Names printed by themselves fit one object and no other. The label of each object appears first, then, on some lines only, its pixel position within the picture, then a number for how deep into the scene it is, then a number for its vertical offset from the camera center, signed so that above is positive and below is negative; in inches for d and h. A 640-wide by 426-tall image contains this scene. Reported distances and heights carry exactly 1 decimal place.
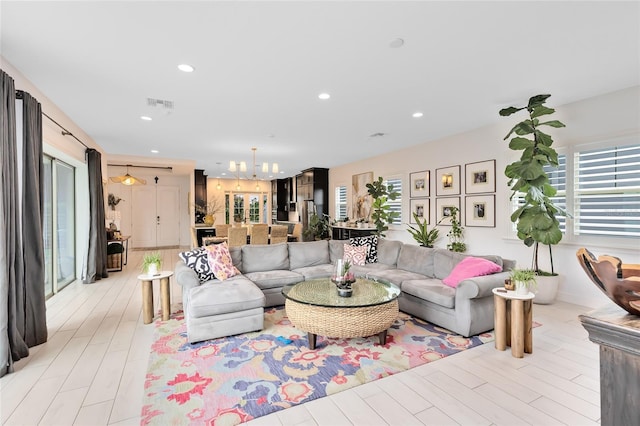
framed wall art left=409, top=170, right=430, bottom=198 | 257.3 +21.5
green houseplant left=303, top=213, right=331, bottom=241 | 384.2 -21.6
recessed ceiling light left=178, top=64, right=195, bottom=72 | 119.2 +56.7
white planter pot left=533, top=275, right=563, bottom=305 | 168.1 -43.7
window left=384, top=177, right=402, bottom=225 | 285.7 +7.9
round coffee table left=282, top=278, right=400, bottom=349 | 113.0 -38.7
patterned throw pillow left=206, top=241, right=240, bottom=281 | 158.4 -26.2
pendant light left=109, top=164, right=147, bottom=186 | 297.3 +32.5
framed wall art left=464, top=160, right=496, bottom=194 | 207.2 +21.9
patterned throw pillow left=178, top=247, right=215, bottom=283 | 156.7 -26.1
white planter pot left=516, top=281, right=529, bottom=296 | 112.1 -29.1
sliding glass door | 188.1 -6.8
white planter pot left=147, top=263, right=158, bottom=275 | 150.9 -27.4
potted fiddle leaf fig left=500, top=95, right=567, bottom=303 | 154.8 +13.6
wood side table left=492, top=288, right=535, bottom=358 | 111.0 -41.8
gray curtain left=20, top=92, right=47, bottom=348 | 118.0 -7.4
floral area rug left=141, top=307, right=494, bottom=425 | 84.8 -52.8
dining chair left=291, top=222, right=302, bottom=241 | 322.1 -22.1
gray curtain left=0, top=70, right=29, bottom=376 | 100.5 -9.4
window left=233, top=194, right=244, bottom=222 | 535.8 +11.7
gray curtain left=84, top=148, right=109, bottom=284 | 225.8 -7.0
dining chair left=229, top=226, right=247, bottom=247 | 244.8 -19.1
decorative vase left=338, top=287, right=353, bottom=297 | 126.1 -33.4
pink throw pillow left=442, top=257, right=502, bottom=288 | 133.9 -26.9
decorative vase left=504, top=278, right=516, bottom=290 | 116.9 -29.1
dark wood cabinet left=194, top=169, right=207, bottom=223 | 432.5 +31.5
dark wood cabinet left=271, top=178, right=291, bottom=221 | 526.3 +19.0
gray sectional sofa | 126.0 -35.8
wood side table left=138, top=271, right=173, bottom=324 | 145.1 -39.2
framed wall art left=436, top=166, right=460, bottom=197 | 231.5 +21.5
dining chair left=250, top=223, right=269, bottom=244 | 253.8 -18.5
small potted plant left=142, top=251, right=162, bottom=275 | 151.5 -25.6
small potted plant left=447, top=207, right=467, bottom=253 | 226.8 -18.9
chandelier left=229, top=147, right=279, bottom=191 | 254.0 +38.8
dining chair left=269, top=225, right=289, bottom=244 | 268.7 -20.1
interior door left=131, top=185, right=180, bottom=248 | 423.2 -4.6
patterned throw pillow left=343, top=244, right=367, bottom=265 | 198.8 -28.5
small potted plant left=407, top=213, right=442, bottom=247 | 243.6 -20.1
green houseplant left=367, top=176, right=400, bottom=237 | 279.1 +5.9
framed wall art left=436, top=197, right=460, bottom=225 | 234.7 +1.4
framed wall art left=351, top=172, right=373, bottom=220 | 327.3 +15.1
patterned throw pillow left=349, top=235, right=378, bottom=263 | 202.4 -22.6
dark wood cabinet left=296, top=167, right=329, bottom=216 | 400.2 +29.3
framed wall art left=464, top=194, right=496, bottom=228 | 208.1 -1.1
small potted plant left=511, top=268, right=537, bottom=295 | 111.5 -26.3
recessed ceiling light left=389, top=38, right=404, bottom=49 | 102.5 +56.1
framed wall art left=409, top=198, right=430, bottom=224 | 258.1 +1.0
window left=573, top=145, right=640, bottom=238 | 147.9 +7.7
